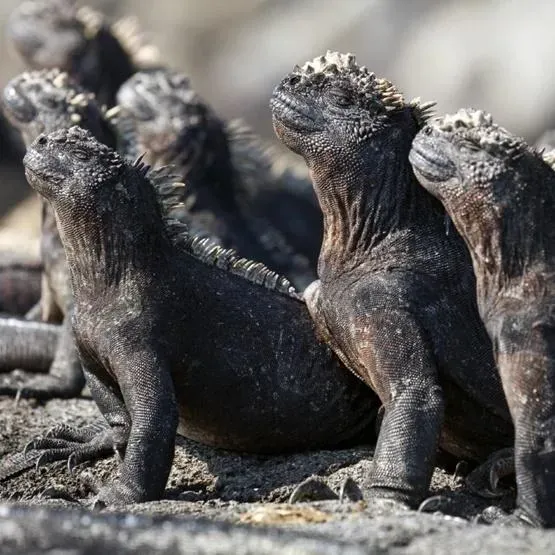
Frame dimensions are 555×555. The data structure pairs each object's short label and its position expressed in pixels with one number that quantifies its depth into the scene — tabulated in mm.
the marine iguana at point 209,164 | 25031
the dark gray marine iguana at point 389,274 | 14555
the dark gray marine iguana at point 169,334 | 15273
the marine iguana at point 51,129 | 20422
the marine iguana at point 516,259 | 12969
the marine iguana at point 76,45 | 28609
